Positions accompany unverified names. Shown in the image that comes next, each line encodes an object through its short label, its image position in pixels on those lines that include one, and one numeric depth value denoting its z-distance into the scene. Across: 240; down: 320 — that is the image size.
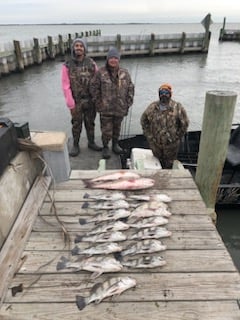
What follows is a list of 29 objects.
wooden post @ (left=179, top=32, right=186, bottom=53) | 31.34
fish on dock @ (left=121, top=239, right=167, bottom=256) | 2.66
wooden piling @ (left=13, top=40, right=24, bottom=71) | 19.81
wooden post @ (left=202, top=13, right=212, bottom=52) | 32.19
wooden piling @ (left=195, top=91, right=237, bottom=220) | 3.51
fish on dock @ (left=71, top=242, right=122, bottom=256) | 2.67
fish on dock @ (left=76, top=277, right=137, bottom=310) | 2.23
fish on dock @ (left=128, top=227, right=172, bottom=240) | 2.84
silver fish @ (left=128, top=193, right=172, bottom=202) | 3.37
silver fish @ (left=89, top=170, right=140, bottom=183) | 3.84
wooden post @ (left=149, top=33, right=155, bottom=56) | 29.76
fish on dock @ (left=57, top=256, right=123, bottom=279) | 2.48
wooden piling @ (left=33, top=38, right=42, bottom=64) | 23.56
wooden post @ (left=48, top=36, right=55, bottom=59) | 26.72
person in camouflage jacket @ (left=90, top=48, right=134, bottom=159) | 5.24
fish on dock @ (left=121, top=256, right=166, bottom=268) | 2.52
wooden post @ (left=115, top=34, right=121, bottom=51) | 28.02
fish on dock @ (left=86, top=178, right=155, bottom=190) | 3.64
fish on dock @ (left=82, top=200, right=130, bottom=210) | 3.28
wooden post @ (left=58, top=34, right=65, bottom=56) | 29.19
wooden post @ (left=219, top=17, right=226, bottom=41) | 49.31
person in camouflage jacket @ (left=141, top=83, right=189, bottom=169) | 4.73
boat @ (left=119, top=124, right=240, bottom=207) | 5.97
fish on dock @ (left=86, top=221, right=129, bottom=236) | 2.92
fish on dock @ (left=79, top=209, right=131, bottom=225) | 3.10
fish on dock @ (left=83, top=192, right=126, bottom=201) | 3.43
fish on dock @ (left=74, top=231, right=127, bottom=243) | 2.81
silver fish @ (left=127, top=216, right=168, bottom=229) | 2.99
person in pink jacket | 5.41
